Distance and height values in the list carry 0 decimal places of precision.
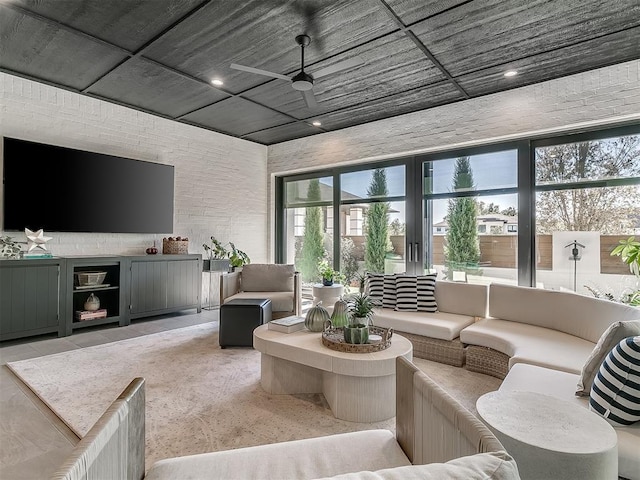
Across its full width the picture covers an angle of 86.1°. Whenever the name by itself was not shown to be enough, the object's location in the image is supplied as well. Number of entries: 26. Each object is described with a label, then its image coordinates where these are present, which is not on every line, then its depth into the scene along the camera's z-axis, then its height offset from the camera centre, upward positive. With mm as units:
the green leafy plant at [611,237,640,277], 3078 -57
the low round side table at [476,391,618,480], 1235 -738
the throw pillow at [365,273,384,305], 4055 -494
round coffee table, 2244 -914
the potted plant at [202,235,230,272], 5594 -212
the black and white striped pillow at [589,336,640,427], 1511 -639
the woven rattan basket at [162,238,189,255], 5102 -37
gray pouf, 3617 -818
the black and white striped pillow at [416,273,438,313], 3838 -550
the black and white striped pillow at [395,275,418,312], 3855 -553
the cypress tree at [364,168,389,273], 5371 +292
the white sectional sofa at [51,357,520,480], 815 -635
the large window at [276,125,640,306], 3625 +428
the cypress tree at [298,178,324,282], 6352 +96
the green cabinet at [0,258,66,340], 3559 -579
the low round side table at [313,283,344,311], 5203 -730
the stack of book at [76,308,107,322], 4191 -870
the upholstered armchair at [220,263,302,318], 4477 -542
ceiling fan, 3027 +1595
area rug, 2090 -1129
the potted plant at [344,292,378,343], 2455 -579
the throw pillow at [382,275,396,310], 3955 -557
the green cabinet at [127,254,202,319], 4605 -566
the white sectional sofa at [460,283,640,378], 2479 -752
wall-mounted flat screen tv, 3857 +680
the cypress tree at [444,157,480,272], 4523 +269
